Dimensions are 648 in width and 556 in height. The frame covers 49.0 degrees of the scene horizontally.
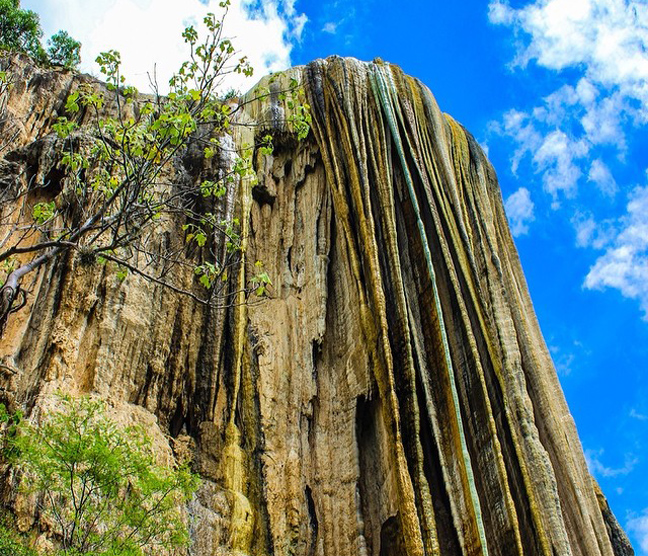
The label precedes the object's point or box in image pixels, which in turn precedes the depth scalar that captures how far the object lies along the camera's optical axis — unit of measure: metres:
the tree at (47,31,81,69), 18.80
